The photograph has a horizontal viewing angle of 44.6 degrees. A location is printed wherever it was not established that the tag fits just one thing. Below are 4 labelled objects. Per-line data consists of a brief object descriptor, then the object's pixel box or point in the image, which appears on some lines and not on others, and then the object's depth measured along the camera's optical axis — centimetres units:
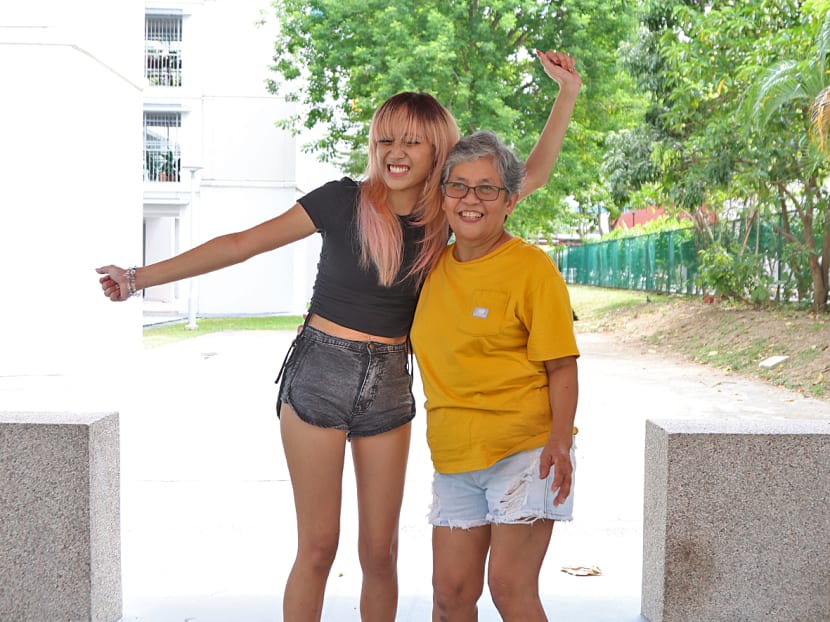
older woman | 272
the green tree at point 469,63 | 2117
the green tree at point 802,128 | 1106
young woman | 300
